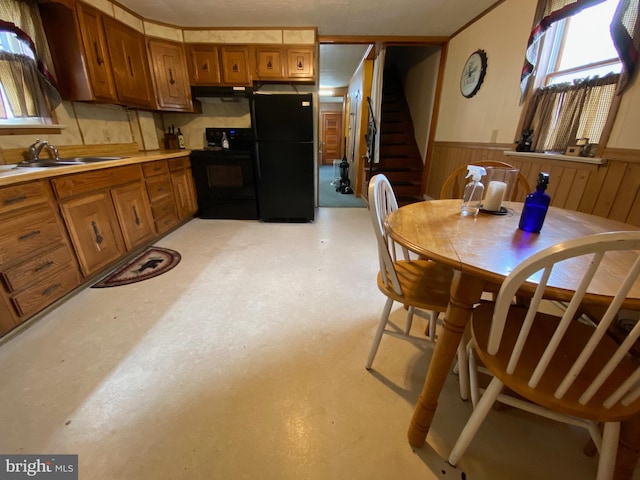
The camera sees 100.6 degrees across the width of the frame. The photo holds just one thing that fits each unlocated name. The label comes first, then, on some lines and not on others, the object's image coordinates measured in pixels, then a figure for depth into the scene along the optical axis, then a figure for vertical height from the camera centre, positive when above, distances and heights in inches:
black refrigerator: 117.9 -6.2
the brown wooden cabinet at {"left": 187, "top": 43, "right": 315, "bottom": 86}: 127.1 +35.6
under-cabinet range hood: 130.6 +23.2
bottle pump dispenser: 46.6 -9.4
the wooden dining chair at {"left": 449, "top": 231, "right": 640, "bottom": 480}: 22.7 -24.2
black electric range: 129.8 -15.7
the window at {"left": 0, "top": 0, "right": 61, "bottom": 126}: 75.3 +20.3
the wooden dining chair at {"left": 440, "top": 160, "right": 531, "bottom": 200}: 63.4 -9.6
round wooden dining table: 27.7 -12.6
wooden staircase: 169.3 -5.6
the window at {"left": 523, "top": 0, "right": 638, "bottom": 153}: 67.5 +19.2
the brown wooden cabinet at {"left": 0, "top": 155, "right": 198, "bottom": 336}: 58.3 -23.1
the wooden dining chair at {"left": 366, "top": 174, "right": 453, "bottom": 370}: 42.6 -23.6
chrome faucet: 79.6 -2.0
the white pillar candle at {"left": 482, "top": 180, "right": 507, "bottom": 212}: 47.4 -9.0
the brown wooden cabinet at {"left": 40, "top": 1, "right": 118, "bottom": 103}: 85.0 +29.5
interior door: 369.4 +6.6
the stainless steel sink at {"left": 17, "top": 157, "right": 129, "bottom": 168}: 76.7 -6.0
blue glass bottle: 38.1 -8.9
